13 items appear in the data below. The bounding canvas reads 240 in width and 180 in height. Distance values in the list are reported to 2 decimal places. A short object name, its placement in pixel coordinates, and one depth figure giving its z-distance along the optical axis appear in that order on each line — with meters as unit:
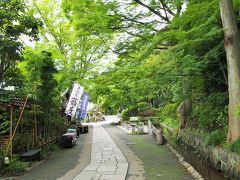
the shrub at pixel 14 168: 7.17
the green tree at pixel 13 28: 7.52
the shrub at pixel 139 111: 24.68
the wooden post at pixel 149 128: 18.26
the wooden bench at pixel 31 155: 8.42
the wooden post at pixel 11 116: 8.13
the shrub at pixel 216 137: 5.47
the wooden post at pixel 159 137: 13.25
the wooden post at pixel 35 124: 10.45
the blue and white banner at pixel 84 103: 20.39
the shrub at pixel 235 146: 4.36
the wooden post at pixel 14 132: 7.83
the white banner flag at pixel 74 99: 15.80
